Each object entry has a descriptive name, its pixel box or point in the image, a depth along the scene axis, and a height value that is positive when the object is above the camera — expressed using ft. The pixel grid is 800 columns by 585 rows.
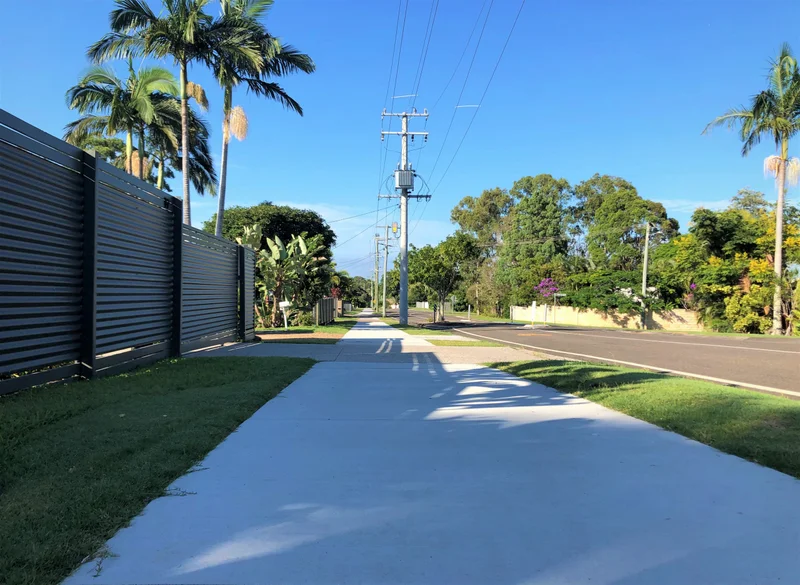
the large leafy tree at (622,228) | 173.68 +23.88
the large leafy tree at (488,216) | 222.69 +34.78
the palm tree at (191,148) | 70.59 +22.27
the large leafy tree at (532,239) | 182.31 +21.36
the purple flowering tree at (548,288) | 158.92 +3.64
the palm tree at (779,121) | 97.19 +33.12
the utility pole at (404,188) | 104.17 +21.56
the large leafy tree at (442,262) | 123.75 +8.57
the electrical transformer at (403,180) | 105.09 +22.98
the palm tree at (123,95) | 58.49 +22.42
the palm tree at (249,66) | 54.49 +24.50
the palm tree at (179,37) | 50.57 +25.23
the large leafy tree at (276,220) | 131.03 +18.88
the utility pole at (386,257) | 198.70 +14.96
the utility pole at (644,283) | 123.85 +4.37
